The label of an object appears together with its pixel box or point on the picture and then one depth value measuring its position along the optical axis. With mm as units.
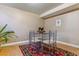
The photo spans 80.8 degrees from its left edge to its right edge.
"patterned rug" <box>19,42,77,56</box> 1295
